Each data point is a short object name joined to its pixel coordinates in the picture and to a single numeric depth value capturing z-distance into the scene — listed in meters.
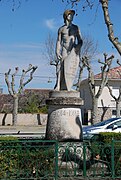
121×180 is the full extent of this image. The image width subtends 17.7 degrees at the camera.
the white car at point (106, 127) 17.91
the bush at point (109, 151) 8.89
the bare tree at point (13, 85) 37.21
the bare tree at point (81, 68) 34.65
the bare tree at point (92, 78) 33.22
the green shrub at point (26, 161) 8.58
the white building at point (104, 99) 42.31
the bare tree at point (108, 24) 10.69
